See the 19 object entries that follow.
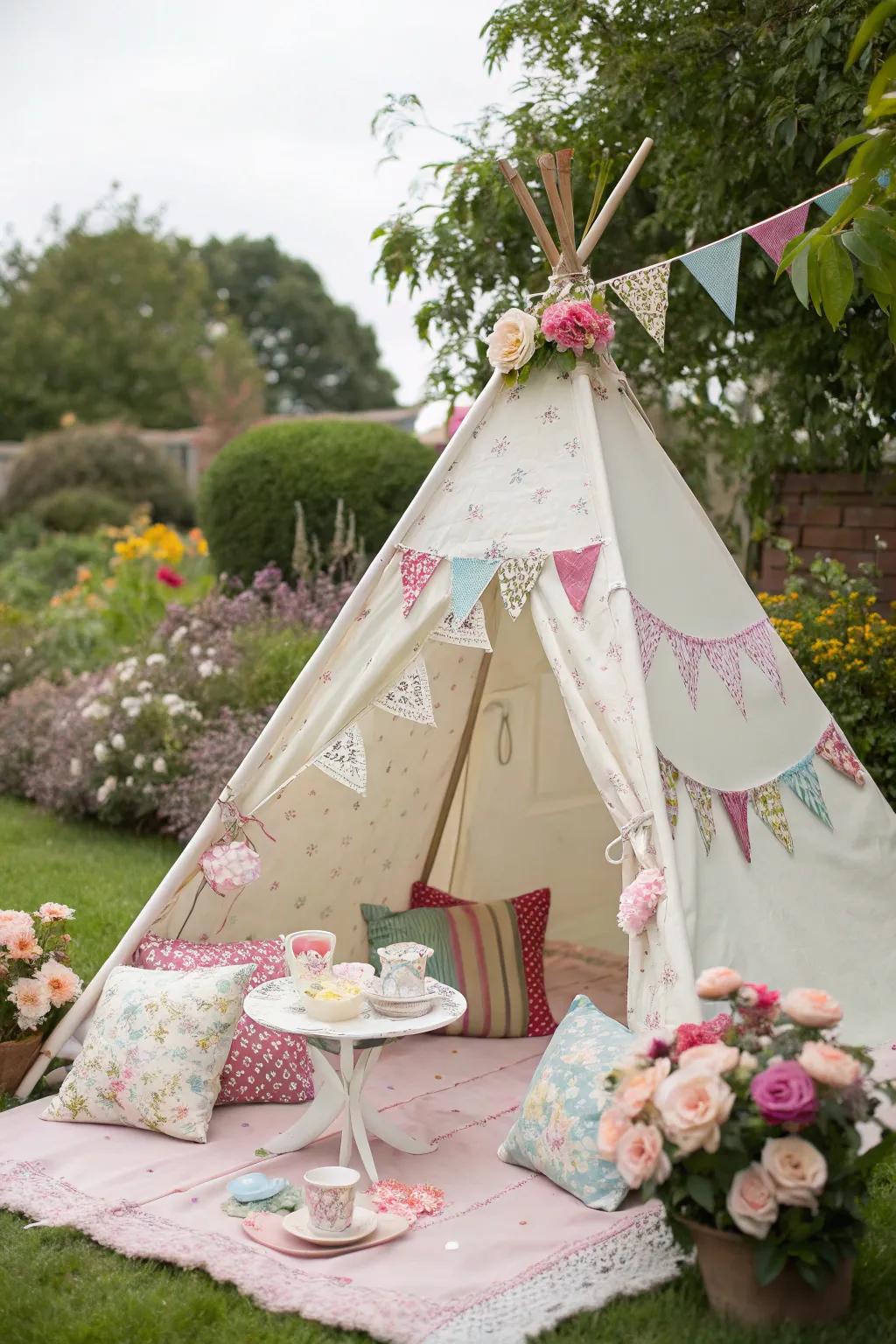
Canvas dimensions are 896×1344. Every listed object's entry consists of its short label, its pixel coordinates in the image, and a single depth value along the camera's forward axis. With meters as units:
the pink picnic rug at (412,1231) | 2.74
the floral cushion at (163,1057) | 3.58
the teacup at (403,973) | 3.32
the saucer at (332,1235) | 2.97
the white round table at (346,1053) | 3.18
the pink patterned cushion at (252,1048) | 3.79
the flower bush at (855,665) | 5.18
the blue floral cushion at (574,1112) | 3.18
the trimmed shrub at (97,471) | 17.20
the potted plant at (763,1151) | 2.41
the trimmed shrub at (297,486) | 8.48
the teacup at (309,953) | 3.35
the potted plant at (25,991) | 3.85
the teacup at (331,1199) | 2.96
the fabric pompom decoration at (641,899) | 3.28
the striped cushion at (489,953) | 4.39
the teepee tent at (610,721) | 3.46
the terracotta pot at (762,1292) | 2.53
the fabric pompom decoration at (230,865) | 3.97
